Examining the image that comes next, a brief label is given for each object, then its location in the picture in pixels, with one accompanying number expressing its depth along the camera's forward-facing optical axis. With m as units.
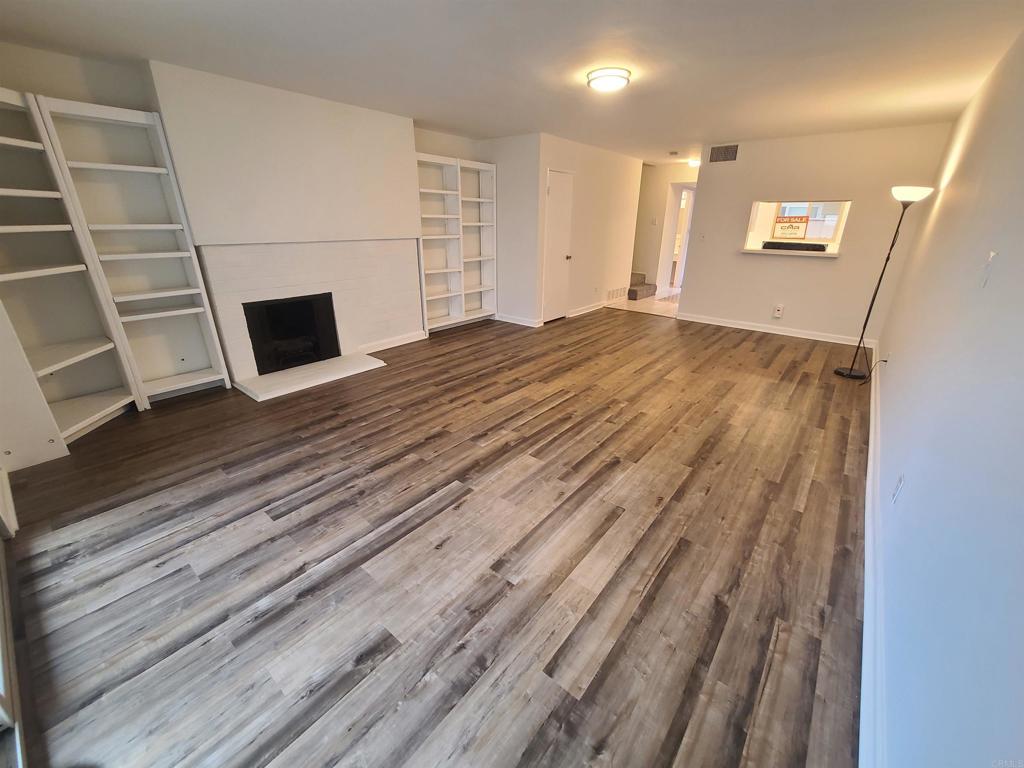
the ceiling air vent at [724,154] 5.38
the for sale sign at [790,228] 6.09
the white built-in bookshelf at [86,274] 2.56
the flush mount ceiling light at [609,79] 2.91
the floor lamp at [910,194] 3.57
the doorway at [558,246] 5.63
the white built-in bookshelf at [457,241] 5.27
